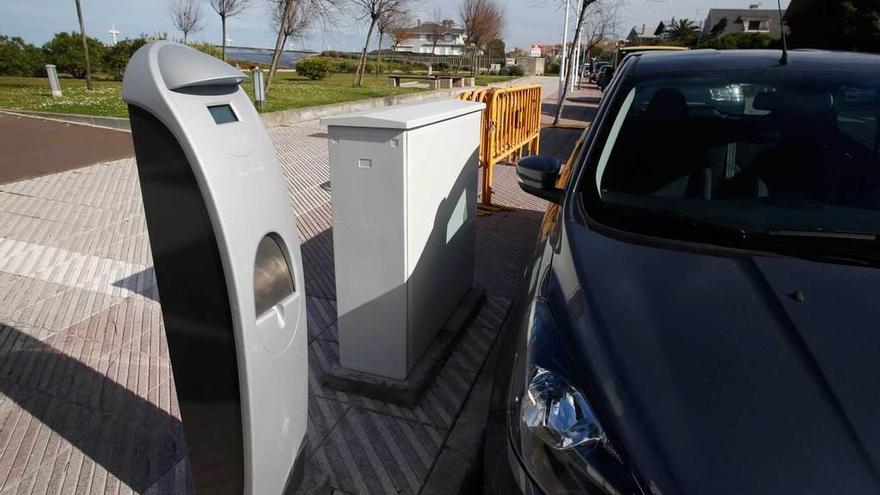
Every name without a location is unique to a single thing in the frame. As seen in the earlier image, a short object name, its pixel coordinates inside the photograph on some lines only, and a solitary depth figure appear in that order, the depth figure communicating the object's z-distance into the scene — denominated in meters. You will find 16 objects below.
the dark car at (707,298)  1.22
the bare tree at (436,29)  50.67
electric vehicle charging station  1.44
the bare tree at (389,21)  26.50
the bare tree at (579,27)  14.06
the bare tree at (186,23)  28.70
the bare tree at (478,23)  38.84
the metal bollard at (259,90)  12.85
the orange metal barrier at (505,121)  6.37
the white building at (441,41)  57.87
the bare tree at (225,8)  20.48
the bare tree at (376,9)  23.98
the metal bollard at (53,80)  14.64
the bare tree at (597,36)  26.70
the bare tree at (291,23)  16.06
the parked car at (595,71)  37.50
